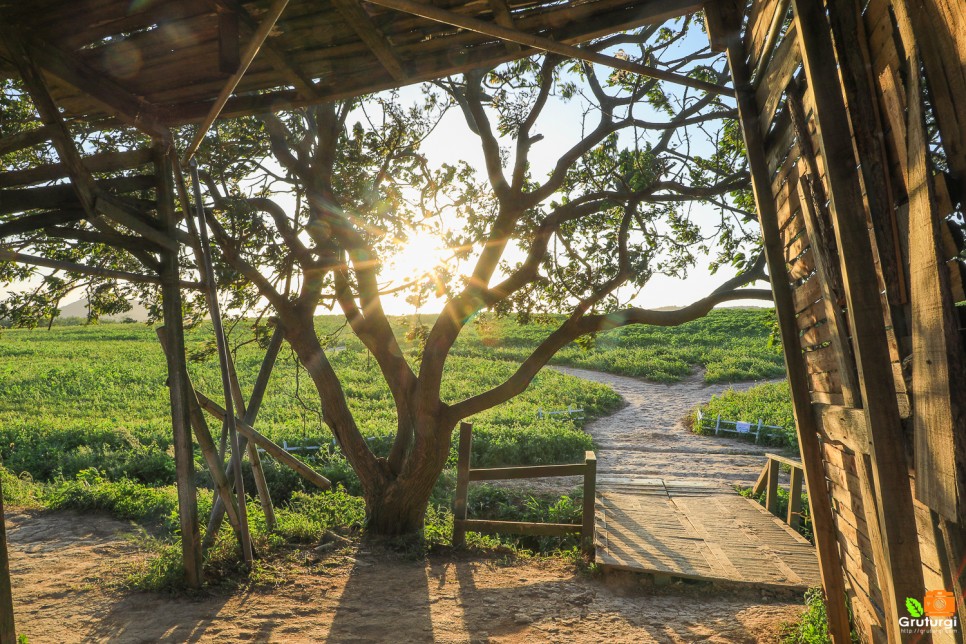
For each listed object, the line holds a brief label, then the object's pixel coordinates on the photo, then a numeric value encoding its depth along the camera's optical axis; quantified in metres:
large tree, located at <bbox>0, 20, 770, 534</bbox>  8.00
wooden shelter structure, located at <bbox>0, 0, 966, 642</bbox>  2.05
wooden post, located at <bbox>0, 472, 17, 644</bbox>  3.32
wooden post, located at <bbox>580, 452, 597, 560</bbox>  7.45
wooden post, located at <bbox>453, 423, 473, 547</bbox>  7.88
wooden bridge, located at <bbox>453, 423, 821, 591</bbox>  6.46
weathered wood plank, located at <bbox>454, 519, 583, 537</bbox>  7.50
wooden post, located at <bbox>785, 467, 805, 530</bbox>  8.27
